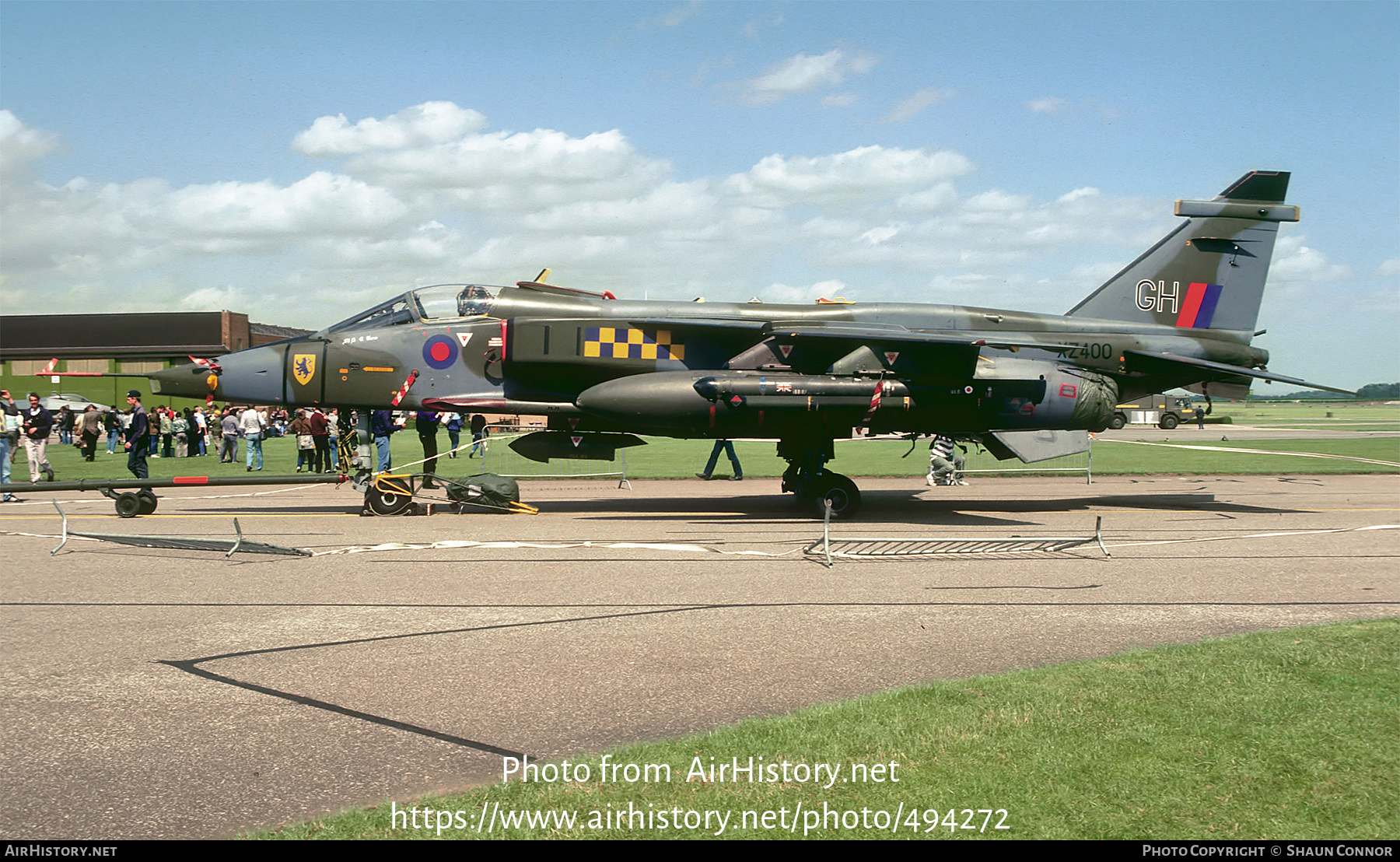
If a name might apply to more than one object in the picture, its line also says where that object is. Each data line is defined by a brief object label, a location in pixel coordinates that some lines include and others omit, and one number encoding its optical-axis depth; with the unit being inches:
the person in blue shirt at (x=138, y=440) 733.3
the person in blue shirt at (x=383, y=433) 718.5
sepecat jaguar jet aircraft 558.6
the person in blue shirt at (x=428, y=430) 696.4
